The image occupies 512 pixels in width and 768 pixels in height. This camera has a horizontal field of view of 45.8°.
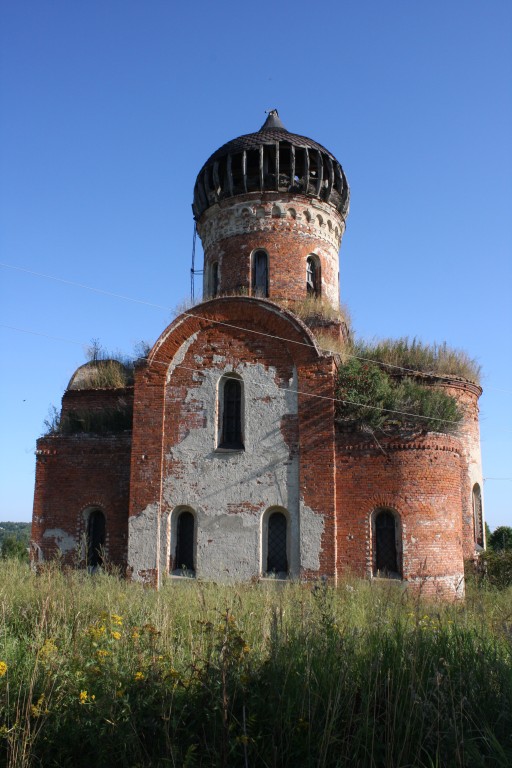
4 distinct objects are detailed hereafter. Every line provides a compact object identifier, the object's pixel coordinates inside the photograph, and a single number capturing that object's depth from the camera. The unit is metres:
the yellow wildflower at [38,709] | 4.57
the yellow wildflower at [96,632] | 5.62
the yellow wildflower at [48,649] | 5.23
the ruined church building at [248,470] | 12.68
